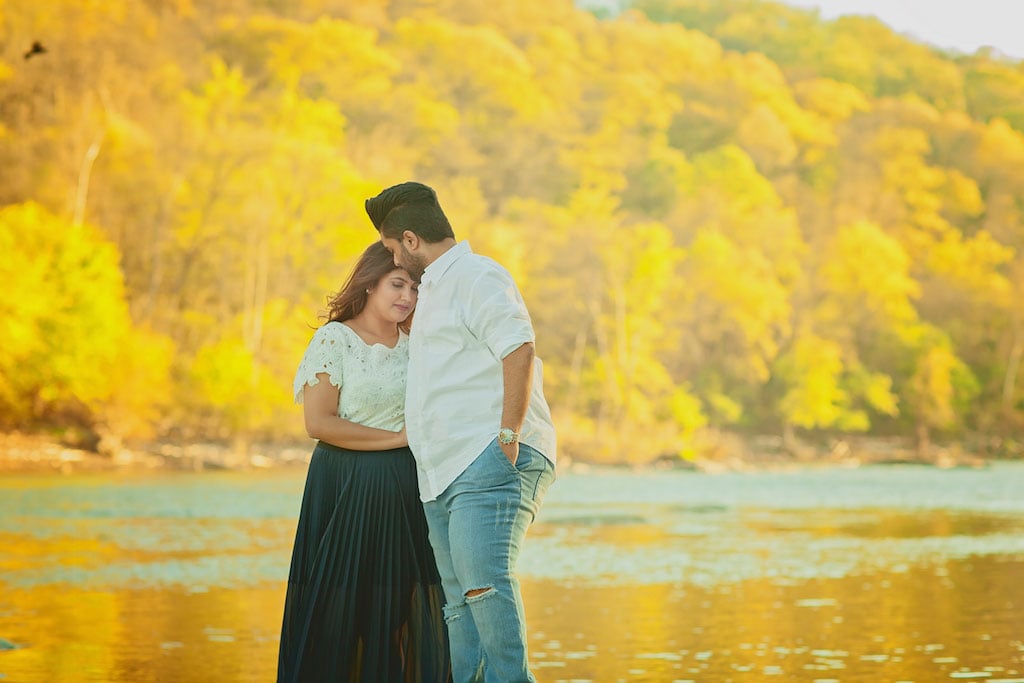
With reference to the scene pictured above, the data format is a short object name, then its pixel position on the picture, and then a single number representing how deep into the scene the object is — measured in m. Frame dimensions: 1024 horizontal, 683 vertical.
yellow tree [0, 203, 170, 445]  32.88
